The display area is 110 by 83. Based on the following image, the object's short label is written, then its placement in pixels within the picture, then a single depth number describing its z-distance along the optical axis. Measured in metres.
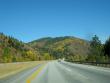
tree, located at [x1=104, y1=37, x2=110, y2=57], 118.62
